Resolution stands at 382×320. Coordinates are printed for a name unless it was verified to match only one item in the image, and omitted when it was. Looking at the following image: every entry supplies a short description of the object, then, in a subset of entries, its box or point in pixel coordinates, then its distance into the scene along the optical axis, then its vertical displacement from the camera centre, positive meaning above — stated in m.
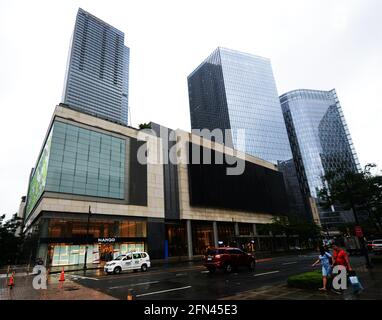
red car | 18.12 -1.14
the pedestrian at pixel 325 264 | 9.99 -1.13
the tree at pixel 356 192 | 20.70 +3.50
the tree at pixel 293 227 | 56.78 +2.64
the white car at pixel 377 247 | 30.29 -1.70
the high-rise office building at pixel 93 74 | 161.88 +124.77
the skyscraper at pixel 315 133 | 139.50 +61.40
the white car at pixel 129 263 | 21.37 -1.04
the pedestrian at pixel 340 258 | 9.30 -0.83
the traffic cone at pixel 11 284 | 14.75 -1.41
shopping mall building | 34.66 +9.42
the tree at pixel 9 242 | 40.85 +2.98
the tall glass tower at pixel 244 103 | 123.62 +76.33
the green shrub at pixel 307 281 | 10.17 -1.76
